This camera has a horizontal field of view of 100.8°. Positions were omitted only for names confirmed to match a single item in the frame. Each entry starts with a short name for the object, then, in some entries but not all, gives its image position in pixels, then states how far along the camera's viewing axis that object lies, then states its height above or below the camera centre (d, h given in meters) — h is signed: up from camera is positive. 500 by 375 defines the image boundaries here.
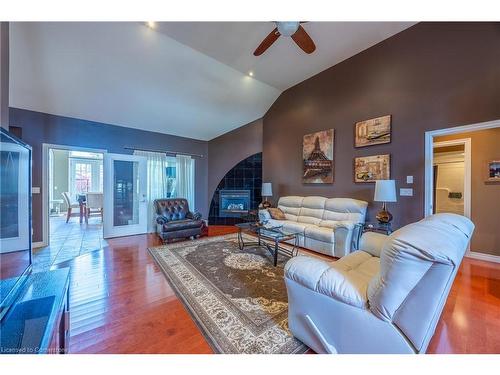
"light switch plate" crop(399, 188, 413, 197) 3.35 -0.08
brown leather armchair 4.15 -0.74
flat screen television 1.18 -0.21
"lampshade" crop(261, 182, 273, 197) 5.41 -0.09
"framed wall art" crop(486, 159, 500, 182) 3.18 +0.26
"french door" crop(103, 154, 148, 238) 4.70 -0.23
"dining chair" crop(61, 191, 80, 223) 6.55 -0.65
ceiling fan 2.42 +1.93
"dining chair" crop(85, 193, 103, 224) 6.36 -0.49
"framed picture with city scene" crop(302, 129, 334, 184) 4.50 +0.68
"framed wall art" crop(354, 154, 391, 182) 3.60 +0.35
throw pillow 4.64 -0.62
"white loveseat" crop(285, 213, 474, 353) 0.96 -0.61
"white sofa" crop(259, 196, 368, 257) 3.38 -0.66
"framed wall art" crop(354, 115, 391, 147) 3.62 +1.02
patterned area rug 1.55 -1.15
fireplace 6.28 -0.46
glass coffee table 3.13 -0.79
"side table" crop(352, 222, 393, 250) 3.35 -0.69
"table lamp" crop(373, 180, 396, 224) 3.19 -0.09
